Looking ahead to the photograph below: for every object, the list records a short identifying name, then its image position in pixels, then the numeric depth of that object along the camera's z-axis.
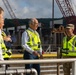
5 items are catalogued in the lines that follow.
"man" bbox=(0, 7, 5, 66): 6.07
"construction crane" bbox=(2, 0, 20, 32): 60.20
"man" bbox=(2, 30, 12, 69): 6.83
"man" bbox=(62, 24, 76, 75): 7.82
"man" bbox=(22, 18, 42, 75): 7.32
